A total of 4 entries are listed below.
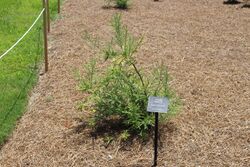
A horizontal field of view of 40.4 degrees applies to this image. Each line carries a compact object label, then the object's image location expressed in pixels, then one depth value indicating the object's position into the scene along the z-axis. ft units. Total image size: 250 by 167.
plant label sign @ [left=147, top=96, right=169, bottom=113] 9.08
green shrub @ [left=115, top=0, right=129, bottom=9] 24.00
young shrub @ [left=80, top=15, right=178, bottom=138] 10.52
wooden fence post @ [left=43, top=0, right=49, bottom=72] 14.91
